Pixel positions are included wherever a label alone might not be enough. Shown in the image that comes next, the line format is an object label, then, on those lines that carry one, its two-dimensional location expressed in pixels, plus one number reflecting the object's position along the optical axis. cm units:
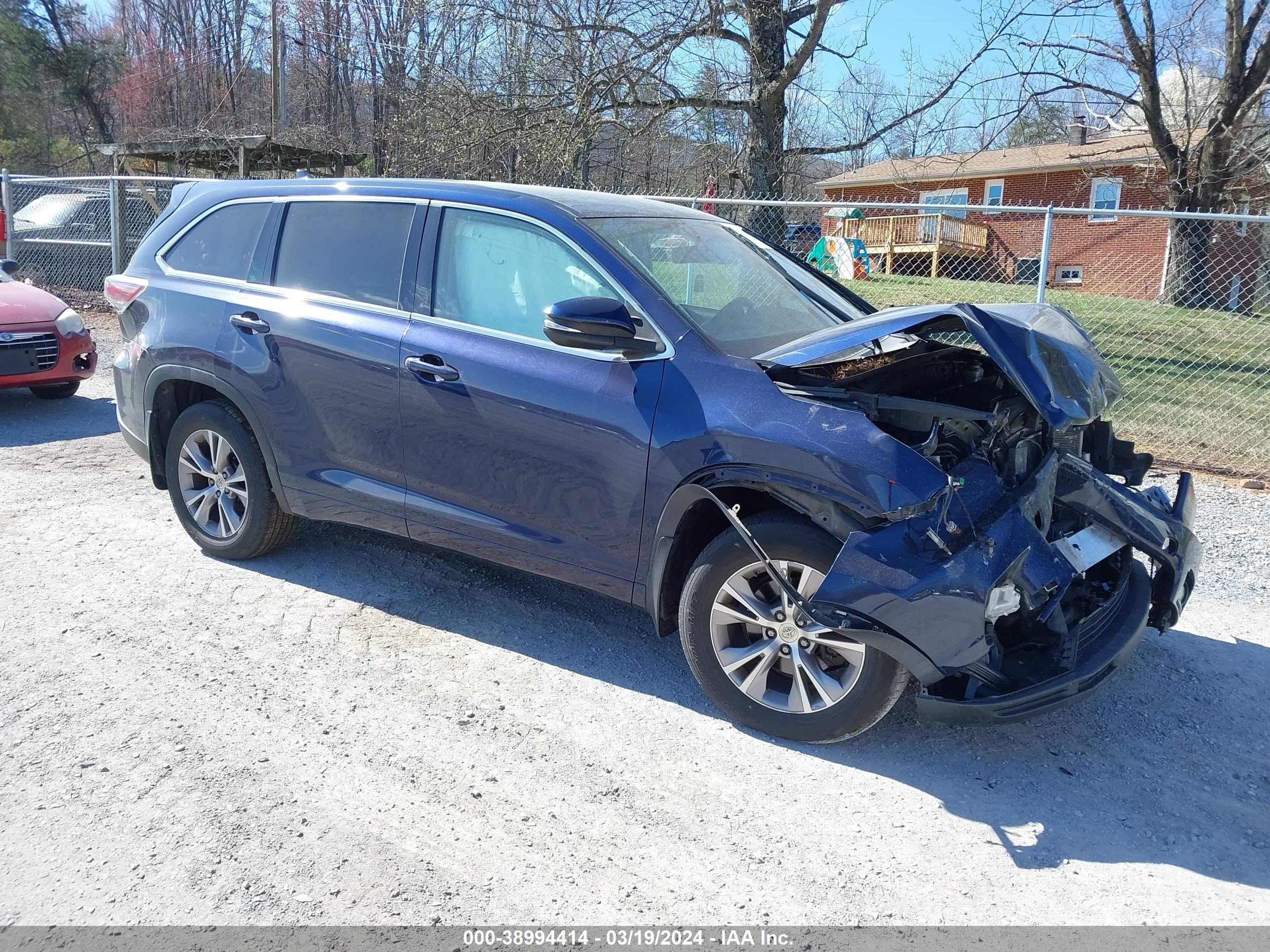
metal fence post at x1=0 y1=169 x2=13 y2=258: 1318
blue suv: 325
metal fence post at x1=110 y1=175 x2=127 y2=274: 1224
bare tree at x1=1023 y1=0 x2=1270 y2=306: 1494
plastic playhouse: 1452
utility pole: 2791
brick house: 2078
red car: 815
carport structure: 1673
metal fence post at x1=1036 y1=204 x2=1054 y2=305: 766
